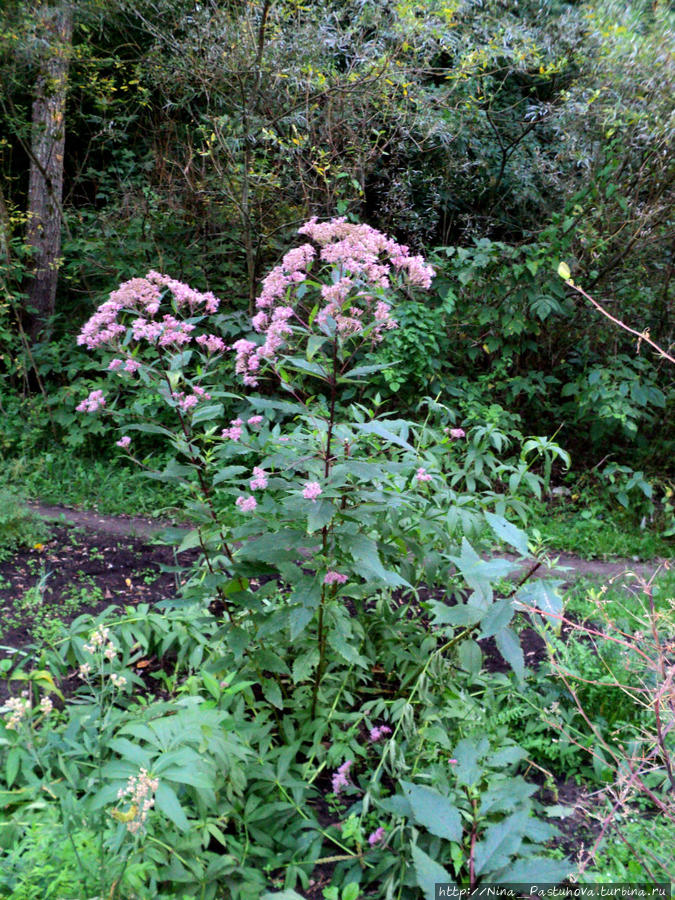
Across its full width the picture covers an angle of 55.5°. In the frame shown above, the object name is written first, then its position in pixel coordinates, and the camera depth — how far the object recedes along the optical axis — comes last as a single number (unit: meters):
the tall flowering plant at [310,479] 1.72
